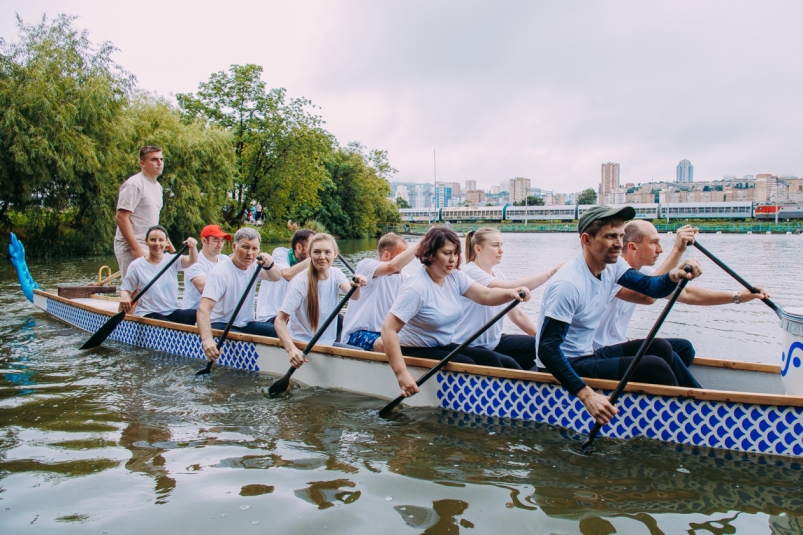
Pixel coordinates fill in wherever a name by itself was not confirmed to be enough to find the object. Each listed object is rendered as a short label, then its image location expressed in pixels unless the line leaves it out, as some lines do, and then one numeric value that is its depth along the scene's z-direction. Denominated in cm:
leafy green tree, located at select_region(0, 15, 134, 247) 1708
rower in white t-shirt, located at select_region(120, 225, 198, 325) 700
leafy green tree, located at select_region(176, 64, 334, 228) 3375
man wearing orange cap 689
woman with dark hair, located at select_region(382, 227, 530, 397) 425
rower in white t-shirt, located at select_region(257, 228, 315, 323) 620
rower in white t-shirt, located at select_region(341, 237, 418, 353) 534
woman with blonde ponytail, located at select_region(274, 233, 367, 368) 521
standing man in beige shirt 702
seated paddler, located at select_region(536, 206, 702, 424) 356
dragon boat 344
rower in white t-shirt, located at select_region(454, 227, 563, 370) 492
